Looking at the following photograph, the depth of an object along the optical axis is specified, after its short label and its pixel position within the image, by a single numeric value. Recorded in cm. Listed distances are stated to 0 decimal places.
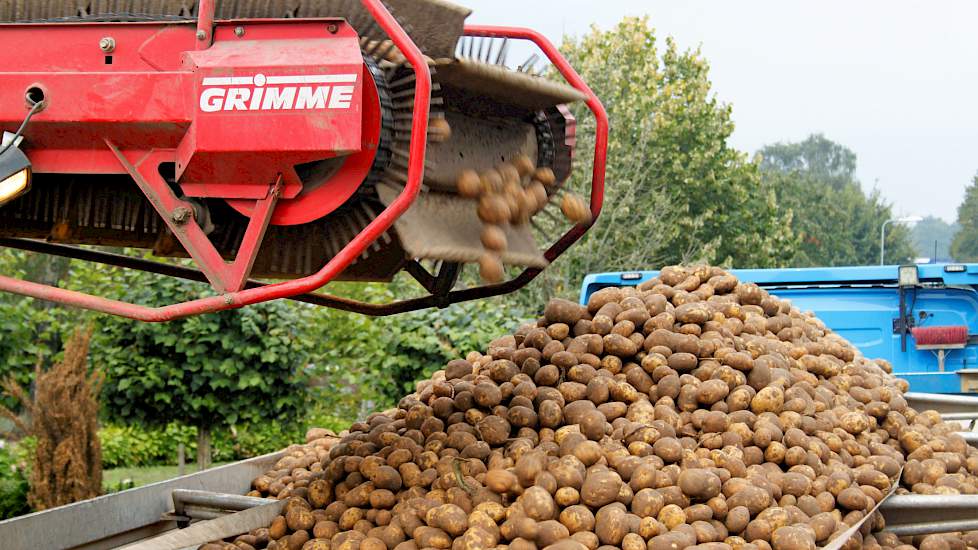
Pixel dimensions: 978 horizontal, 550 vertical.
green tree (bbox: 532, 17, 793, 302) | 1731
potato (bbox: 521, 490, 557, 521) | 320
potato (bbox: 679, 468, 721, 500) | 330
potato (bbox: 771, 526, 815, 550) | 312
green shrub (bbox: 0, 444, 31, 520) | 682
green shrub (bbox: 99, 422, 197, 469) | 1148
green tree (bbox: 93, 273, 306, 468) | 820
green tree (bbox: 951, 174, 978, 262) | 6159
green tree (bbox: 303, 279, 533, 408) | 830
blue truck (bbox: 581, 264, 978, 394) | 682
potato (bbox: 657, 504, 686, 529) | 319
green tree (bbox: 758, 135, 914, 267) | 4297
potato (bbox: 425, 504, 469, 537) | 325
